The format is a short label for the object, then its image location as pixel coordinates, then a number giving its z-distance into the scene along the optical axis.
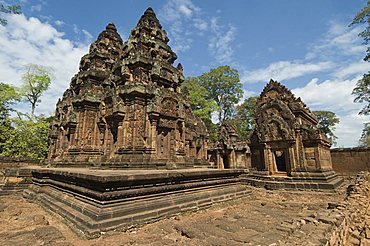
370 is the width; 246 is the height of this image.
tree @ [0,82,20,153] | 18.53
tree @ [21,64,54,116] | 25.19
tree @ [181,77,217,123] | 30.19
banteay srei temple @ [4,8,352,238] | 3.81
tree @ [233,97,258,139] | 33.54
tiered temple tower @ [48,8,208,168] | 7.13
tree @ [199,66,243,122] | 32.66
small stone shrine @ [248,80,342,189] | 9.91
